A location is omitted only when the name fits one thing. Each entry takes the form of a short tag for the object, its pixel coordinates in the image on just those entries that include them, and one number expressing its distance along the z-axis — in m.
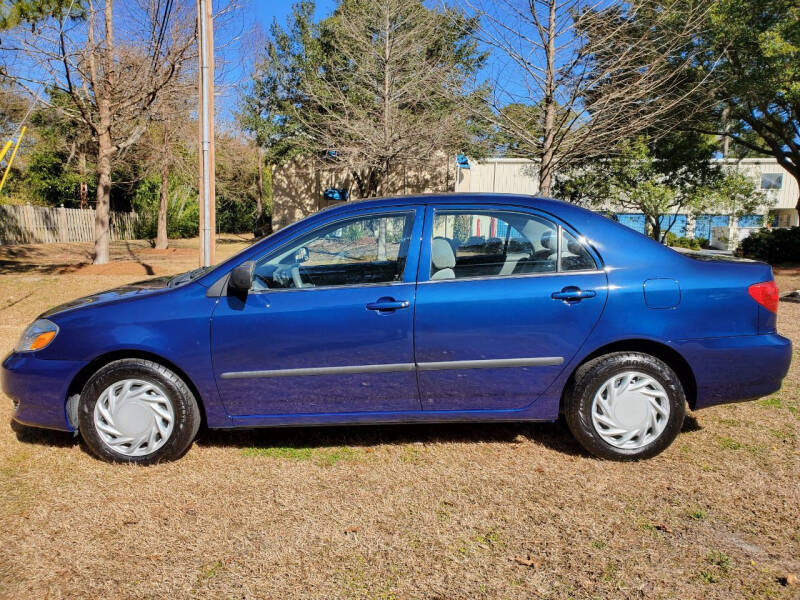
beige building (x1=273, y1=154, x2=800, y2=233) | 26.12
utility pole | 7.49
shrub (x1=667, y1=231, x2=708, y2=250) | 24.05
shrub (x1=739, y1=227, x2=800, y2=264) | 19.53
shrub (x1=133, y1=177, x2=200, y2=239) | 32.78
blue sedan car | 3.52
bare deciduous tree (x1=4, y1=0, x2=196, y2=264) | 12.26
